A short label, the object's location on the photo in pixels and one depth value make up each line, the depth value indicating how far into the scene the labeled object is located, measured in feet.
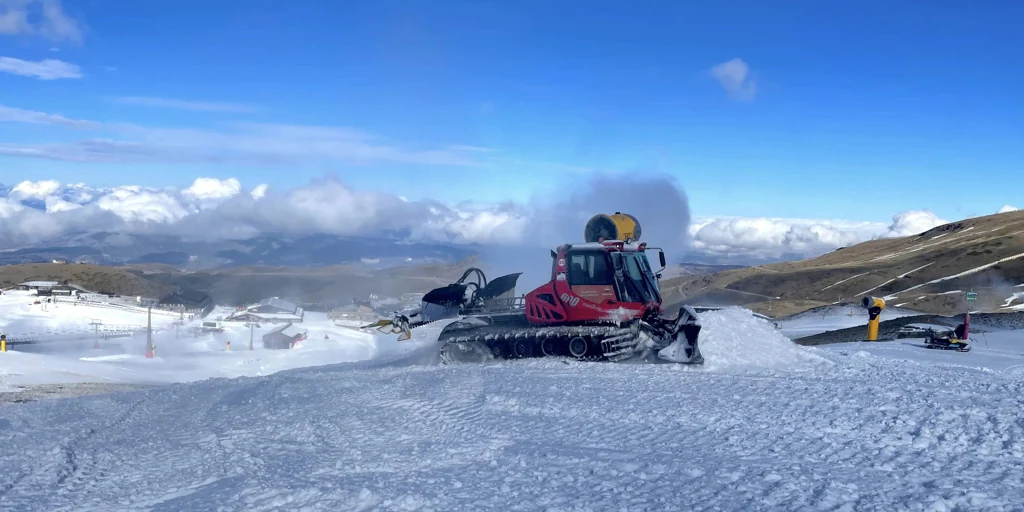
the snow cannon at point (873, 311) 60.90
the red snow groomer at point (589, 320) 44.37
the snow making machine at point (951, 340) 51.03
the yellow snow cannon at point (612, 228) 54.13
